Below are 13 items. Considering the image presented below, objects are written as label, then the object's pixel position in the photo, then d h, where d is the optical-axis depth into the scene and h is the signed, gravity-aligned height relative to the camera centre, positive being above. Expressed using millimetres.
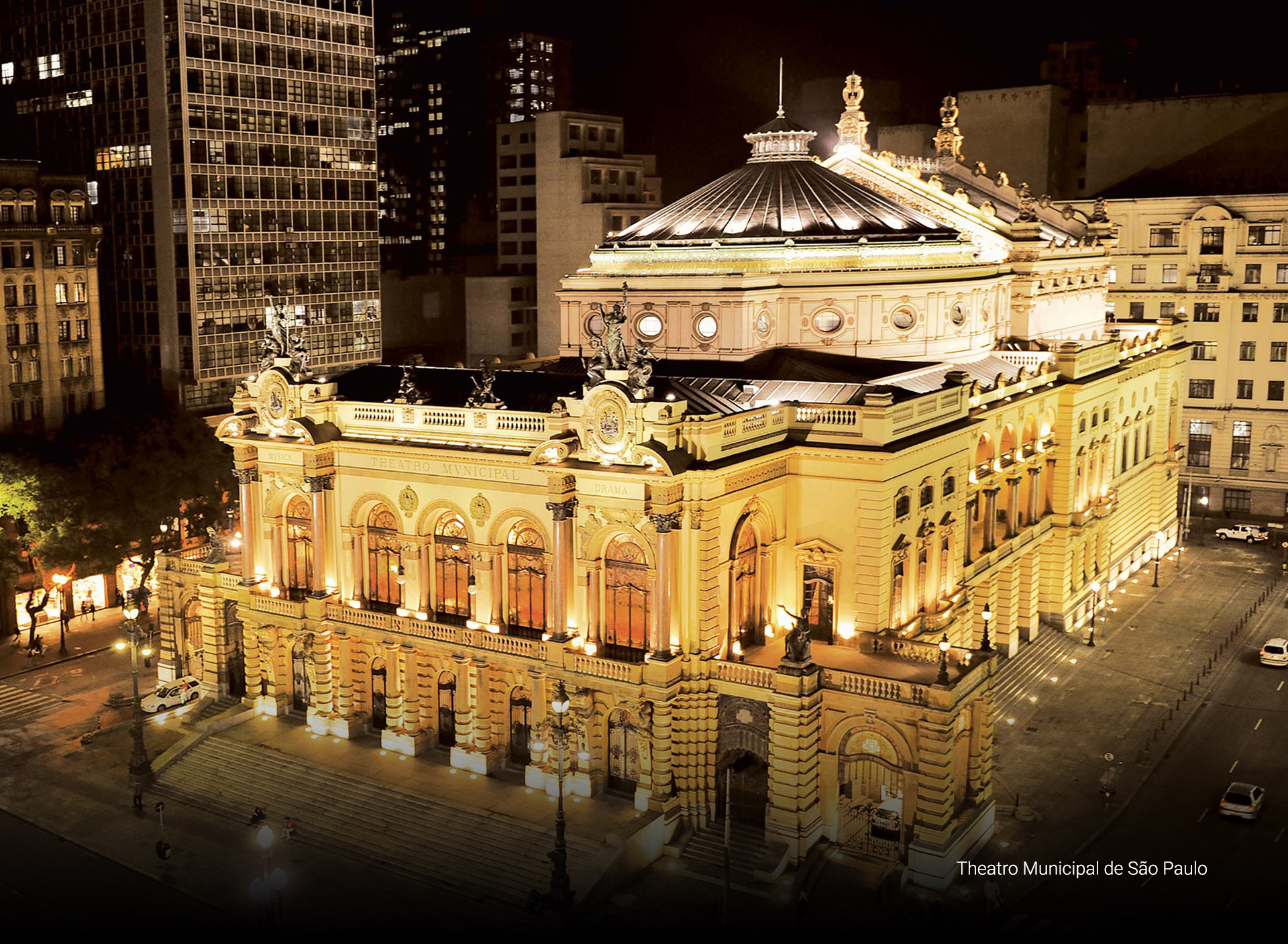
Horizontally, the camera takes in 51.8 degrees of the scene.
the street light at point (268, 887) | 43406 -20064
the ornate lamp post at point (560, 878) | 46125 -20646
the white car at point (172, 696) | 64875 -19872
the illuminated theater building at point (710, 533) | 50688 -10720
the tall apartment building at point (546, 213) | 135625 +7640
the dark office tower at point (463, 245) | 157875 +5854
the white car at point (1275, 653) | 73875 -20450
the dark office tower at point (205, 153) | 97625 +10415
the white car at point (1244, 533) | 101500 -19074
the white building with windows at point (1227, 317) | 106750 -2768
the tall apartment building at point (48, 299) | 84688 -616
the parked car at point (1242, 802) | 54500 -21225
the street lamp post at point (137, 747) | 56156 -19484
